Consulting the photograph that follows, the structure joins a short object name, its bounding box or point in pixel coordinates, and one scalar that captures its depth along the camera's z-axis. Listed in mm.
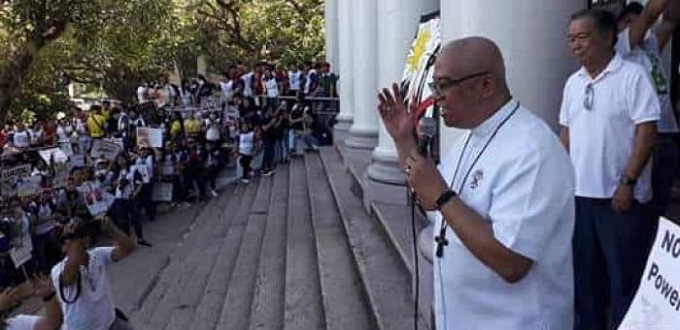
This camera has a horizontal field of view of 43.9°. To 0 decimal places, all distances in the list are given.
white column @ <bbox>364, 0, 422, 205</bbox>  8273
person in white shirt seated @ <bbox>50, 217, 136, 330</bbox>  5359
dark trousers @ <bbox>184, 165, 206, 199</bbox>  18141
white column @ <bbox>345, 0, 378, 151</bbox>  10928
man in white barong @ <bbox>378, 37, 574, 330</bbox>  2146
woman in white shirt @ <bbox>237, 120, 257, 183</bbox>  18016
